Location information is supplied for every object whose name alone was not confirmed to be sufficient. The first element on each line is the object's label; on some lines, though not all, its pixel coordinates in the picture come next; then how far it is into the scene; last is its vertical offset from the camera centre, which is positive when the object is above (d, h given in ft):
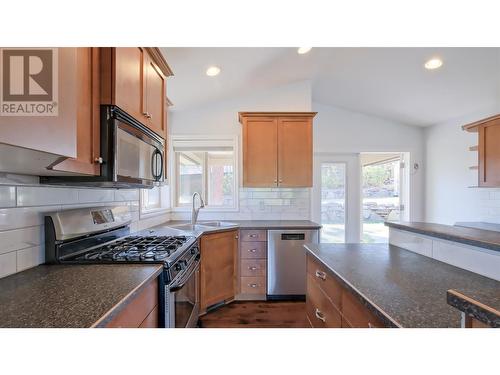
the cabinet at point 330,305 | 2.93 -1.84
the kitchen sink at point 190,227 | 8.38 -1.47
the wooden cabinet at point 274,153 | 9.51 +1.44
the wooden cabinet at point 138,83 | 3.84 +2.09
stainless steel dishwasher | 8.59 -2.74
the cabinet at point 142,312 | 2.73 -1.69
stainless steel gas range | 3.97 -1.27
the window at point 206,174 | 10.76 +0.65
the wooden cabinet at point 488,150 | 7.76 +1.33
